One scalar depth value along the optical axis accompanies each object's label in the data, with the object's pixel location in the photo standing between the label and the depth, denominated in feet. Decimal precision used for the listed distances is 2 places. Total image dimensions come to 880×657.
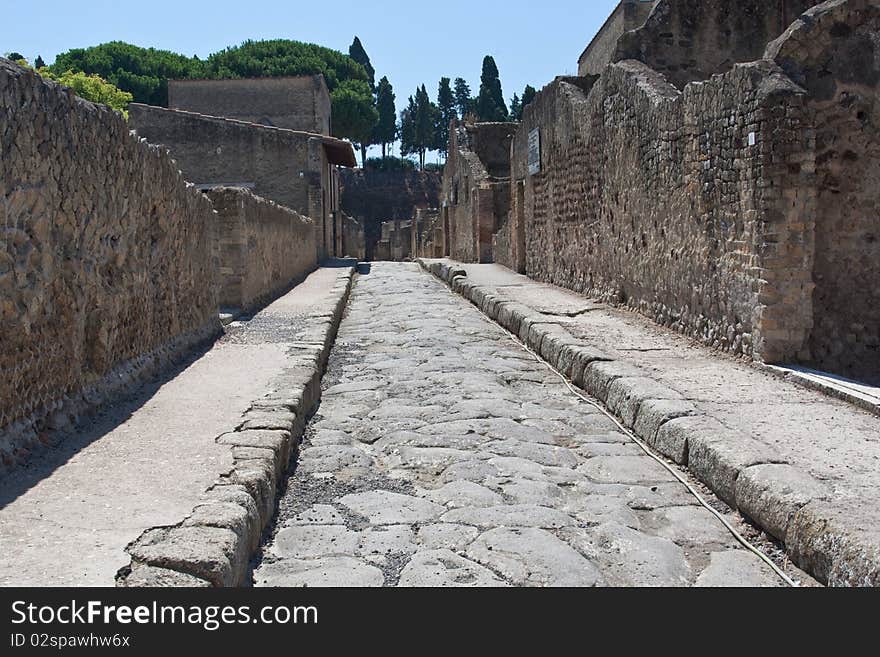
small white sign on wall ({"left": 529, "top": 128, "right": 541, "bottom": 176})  47.91
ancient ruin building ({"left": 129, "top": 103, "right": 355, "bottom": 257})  72.43
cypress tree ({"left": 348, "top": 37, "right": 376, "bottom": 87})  205.98
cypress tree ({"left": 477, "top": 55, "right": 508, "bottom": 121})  181.72
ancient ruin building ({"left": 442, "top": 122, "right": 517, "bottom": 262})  67.51
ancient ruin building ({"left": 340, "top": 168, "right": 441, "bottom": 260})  172.65
